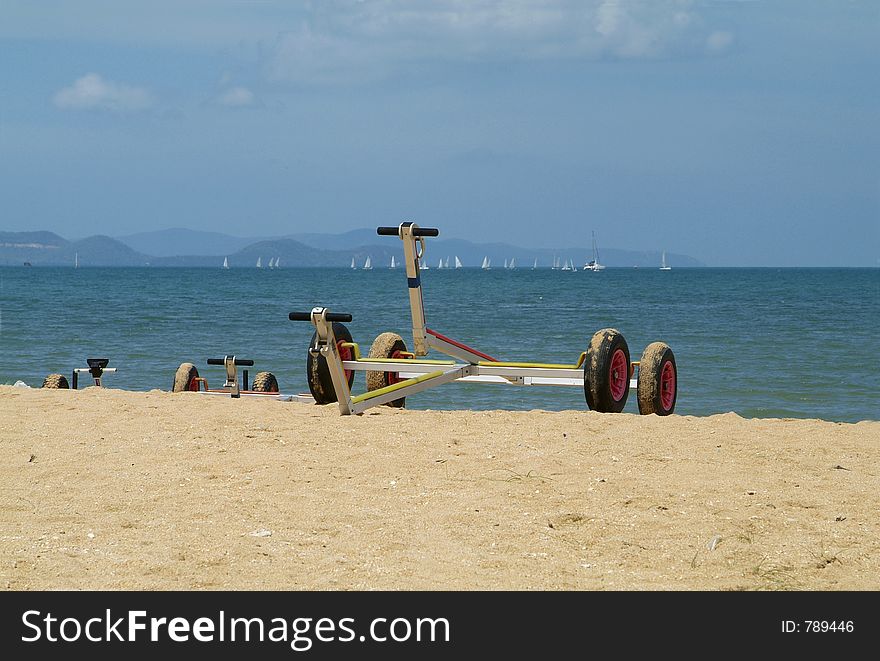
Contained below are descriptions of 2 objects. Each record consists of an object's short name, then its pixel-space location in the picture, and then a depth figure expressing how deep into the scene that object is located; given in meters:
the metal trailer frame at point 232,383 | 23.28
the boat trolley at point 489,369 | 19.80
